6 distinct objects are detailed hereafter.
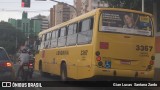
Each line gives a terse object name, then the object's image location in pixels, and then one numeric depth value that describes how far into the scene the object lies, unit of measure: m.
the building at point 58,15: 99.62
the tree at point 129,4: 20.68
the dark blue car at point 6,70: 11.88
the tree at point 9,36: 90.05
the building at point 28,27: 88.21
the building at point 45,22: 136.66
